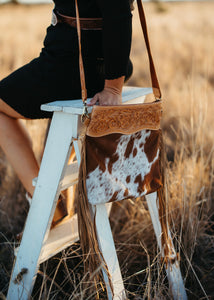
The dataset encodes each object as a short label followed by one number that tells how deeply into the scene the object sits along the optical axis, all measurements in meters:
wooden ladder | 1.89
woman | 1.84
